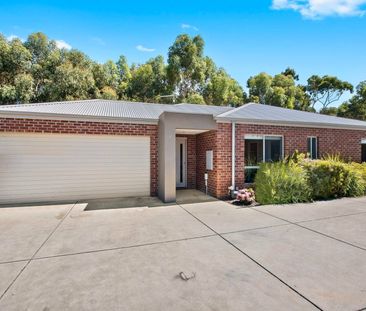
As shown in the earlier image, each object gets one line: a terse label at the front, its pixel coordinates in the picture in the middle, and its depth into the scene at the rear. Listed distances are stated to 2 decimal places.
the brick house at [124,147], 7.66
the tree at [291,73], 38.91
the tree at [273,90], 28.65
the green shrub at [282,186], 7.58
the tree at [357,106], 30.78
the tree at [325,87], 34.78
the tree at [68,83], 18.33
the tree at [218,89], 23.92
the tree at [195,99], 21.53
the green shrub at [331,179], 8.09
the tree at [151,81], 24.36
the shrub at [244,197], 7.49
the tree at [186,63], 22.20
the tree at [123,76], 24.97
